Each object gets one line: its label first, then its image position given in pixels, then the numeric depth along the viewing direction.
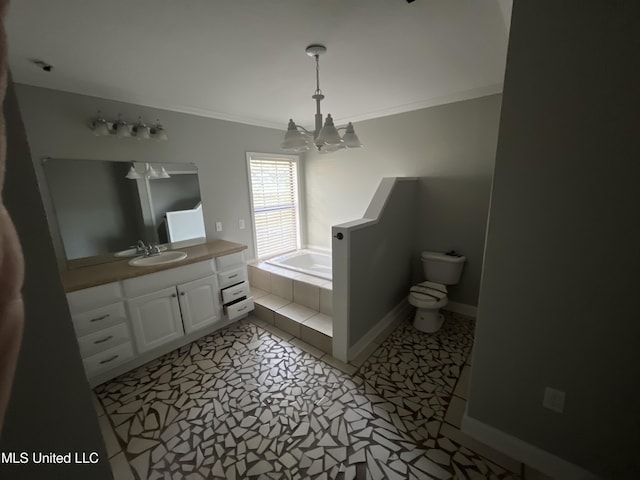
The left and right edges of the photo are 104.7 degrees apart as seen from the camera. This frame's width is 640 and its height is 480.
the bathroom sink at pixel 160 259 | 2.29
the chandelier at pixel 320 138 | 1.72
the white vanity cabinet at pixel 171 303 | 2.03
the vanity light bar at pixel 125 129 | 2.03
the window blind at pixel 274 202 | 3.38
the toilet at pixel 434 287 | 2.45
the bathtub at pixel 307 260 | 3.55
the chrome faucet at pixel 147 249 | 2.44
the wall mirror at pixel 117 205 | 2.02
